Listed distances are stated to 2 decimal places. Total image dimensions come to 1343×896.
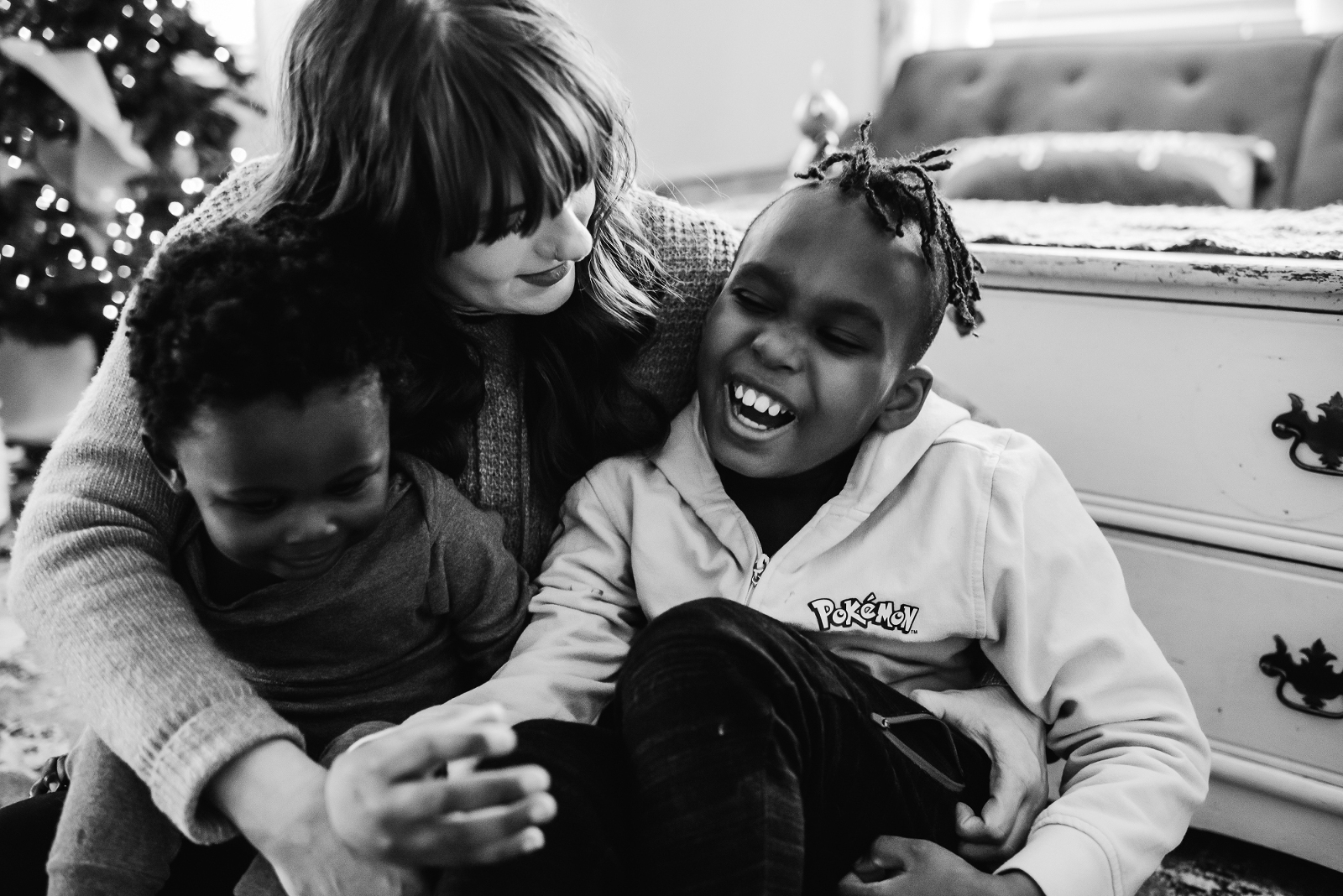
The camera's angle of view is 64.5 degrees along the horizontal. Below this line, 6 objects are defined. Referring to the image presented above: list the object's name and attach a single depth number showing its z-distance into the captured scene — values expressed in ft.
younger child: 2.16
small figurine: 5.66
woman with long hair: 2.09
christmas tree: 6.85
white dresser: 3.71
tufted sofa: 6.30
